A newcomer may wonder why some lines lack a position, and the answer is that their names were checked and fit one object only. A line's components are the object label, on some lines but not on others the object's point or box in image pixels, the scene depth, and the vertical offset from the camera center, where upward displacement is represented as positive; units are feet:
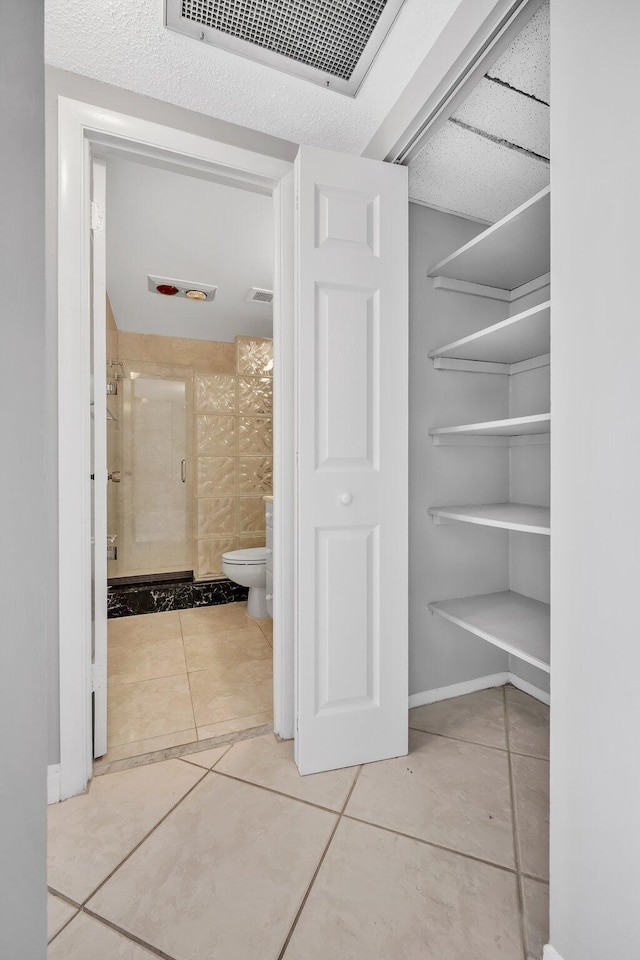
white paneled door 4.98 +0.20
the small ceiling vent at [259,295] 10.11 +4.26
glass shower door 13.32 +0.16
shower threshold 11.03 -3.10
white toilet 9.99 -2.11
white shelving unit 4.79 +1.64
